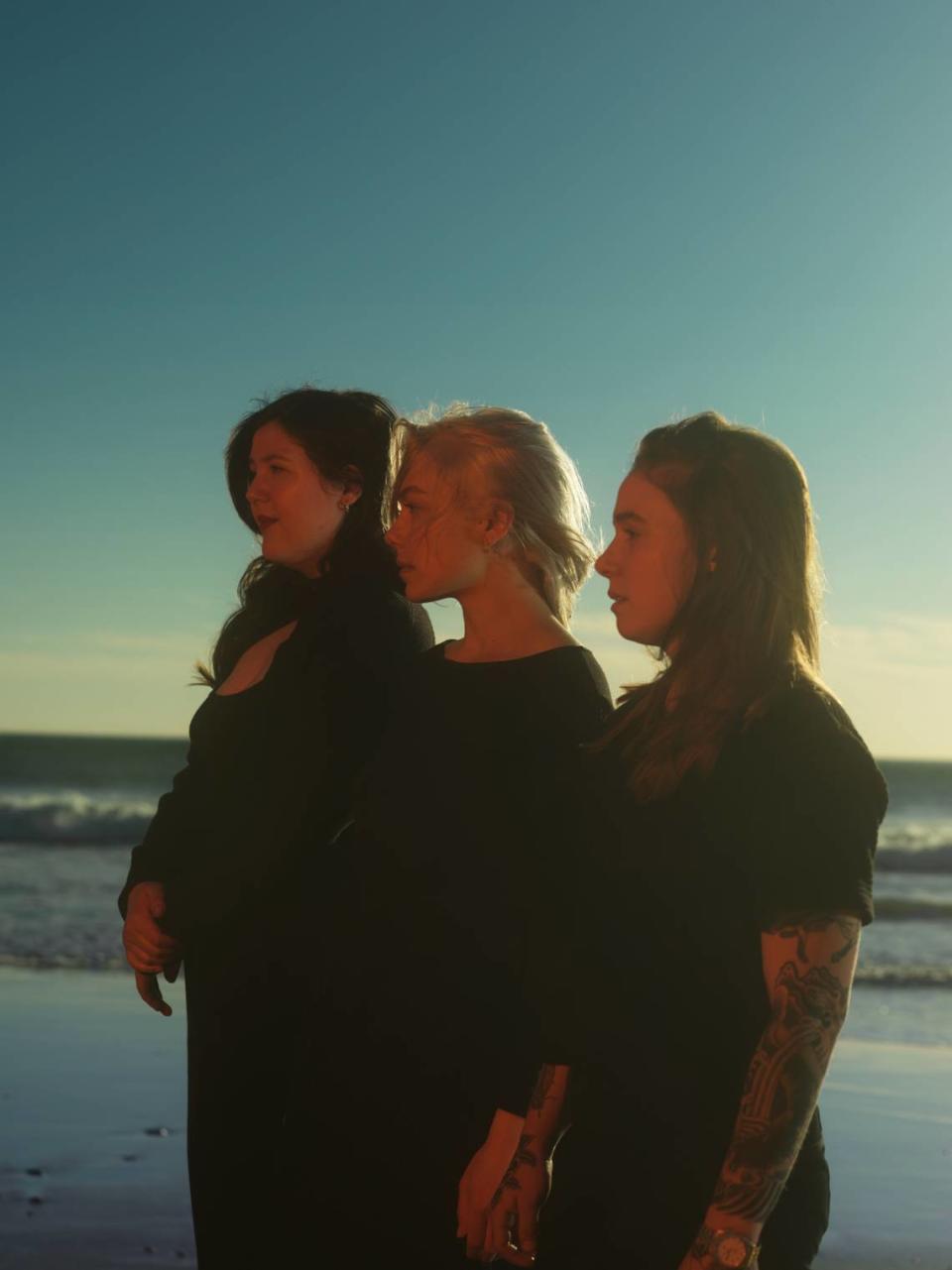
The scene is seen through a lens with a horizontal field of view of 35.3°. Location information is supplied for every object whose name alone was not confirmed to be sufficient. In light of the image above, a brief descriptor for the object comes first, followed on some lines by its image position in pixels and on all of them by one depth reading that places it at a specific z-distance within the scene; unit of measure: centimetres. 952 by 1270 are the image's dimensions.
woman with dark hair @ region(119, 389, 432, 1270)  270
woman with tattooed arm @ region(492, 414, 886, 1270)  177
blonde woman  237
